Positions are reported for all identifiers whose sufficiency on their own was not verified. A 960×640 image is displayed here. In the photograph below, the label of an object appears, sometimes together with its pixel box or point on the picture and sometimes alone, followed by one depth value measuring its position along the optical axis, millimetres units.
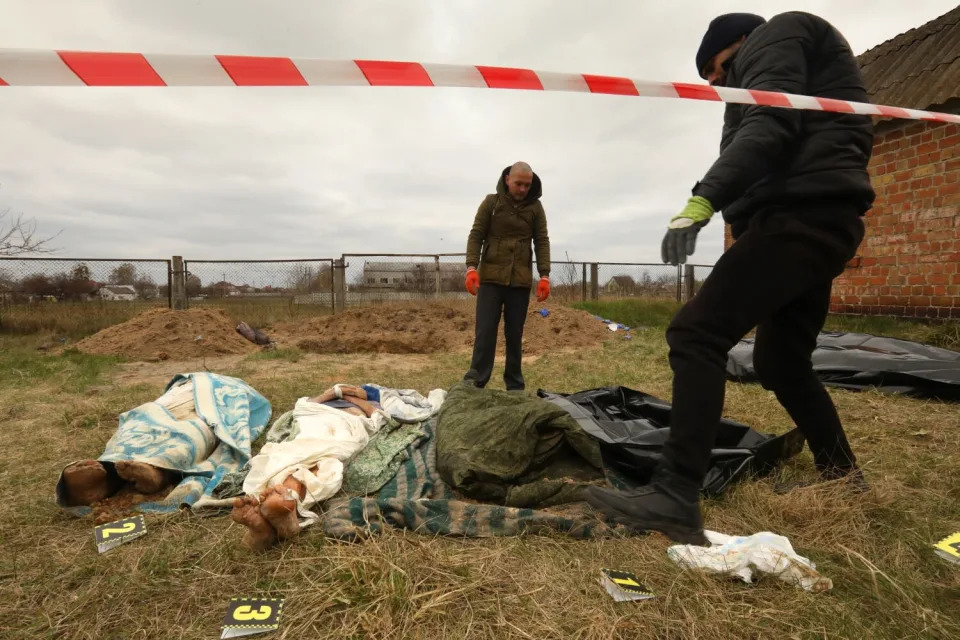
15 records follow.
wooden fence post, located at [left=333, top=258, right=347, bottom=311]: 12328
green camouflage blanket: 1565
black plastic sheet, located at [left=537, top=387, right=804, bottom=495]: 1959
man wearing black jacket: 1433
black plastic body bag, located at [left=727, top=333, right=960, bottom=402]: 3486
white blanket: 1815
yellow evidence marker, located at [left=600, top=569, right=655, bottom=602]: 1204
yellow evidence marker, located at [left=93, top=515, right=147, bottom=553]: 1566
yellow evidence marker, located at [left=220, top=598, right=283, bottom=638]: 1105
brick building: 5102
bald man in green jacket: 3850
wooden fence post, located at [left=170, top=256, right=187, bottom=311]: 11000
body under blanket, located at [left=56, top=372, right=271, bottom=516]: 1944
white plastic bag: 1279
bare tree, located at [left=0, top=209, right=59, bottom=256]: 9808
